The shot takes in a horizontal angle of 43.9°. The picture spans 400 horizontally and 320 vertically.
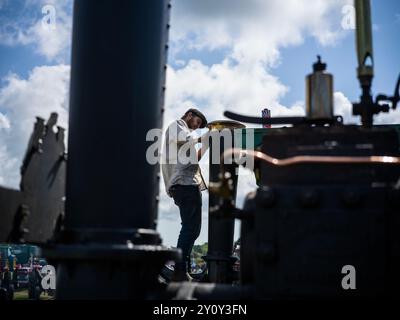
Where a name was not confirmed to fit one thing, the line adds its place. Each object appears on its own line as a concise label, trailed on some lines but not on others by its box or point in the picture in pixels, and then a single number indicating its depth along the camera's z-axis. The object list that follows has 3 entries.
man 4.90
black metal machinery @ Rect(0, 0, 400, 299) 2.17
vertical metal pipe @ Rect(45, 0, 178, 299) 2.27
